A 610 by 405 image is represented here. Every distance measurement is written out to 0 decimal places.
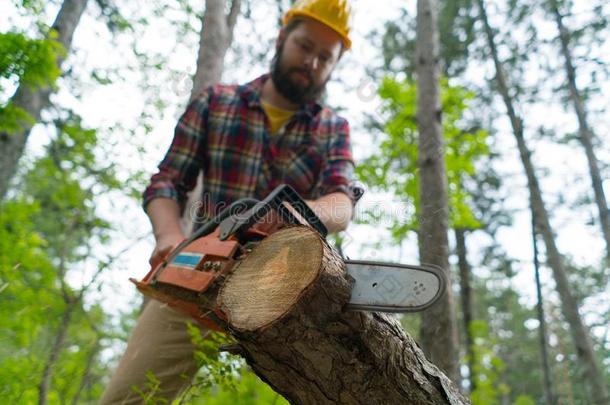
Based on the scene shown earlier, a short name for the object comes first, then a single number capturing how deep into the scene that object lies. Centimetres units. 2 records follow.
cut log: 93
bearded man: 179
